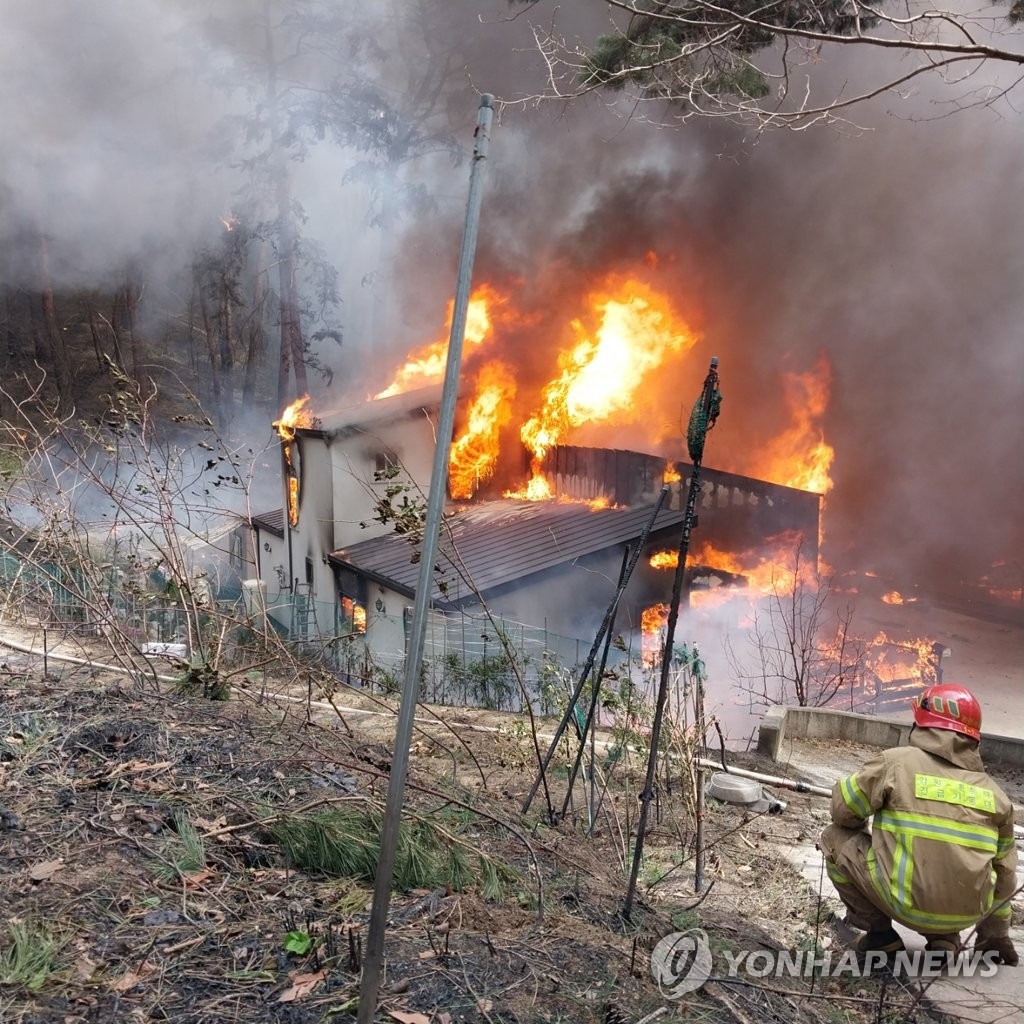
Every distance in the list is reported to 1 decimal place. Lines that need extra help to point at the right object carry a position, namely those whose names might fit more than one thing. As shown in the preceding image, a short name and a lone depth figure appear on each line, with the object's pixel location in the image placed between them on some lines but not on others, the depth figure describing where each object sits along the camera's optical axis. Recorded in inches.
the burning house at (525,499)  587.2
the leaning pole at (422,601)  89.9
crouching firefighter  136.3
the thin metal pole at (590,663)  193.1
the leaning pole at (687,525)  142.3
